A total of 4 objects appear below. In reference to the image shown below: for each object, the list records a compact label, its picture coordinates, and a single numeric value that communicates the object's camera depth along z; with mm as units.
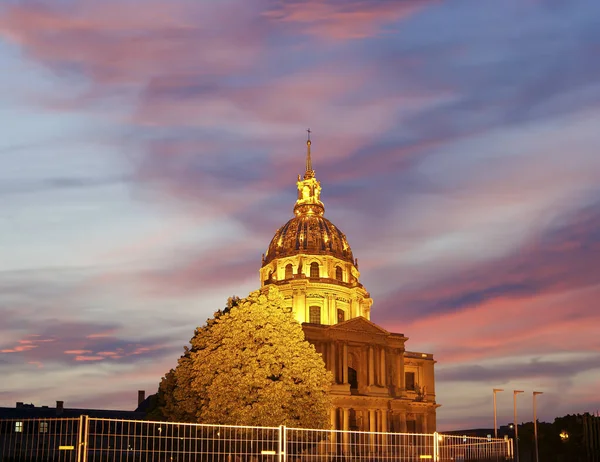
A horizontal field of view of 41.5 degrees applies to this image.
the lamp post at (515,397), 70938
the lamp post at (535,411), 66625
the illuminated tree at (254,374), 52312
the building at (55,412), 110312
